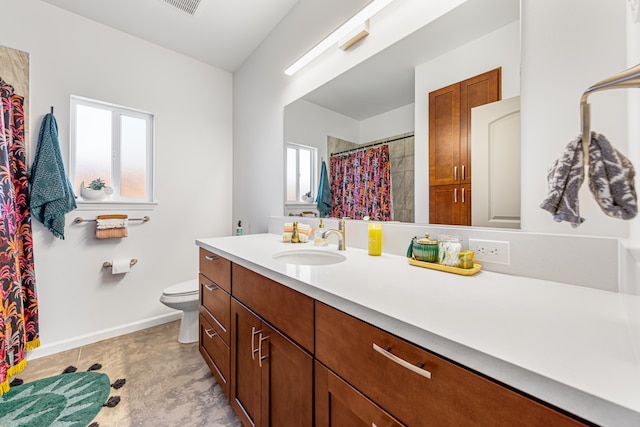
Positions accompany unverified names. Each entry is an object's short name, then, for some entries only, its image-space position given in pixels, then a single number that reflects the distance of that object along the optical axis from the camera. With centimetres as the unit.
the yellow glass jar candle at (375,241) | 123
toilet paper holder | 213
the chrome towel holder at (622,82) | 36
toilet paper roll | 213
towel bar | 200
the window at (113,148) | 208
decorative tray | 87
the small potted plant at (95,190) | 206
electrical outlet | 90
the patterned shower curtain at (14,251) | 153
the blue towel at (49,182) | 176
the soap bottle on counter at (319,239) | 152
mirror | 95
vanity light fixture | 130
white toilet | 193
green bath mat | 130
